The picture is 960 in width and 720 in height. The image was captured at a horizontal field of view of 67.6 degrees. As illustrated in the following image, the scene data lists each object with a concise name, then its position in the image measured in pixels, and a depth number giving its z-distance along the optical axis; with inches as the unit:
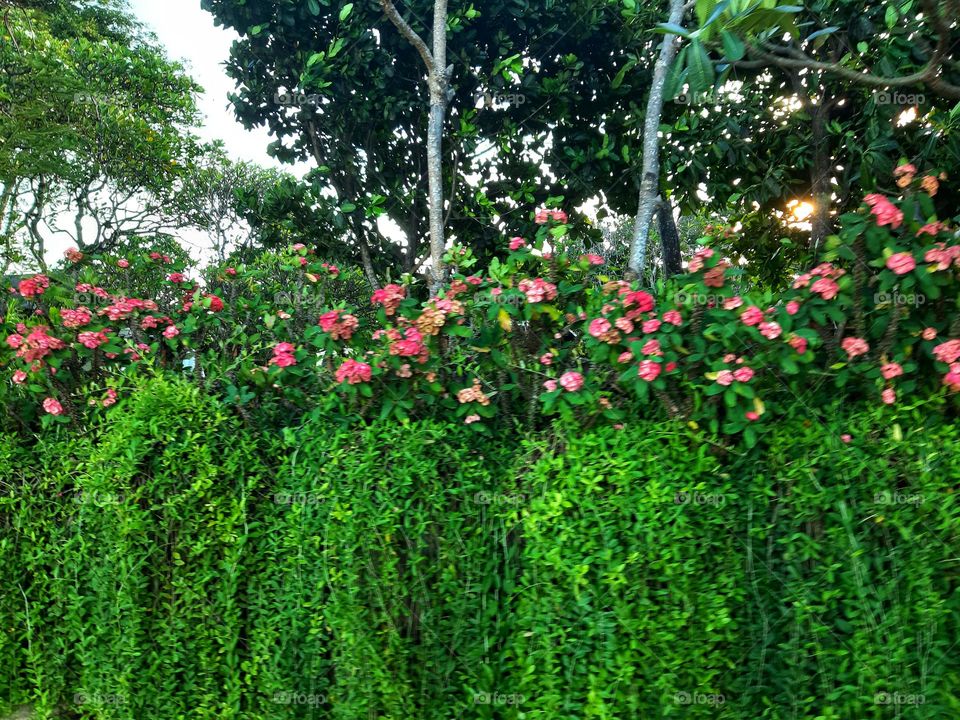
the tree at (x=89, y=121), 489.7
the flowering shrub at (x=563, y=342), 130.7
